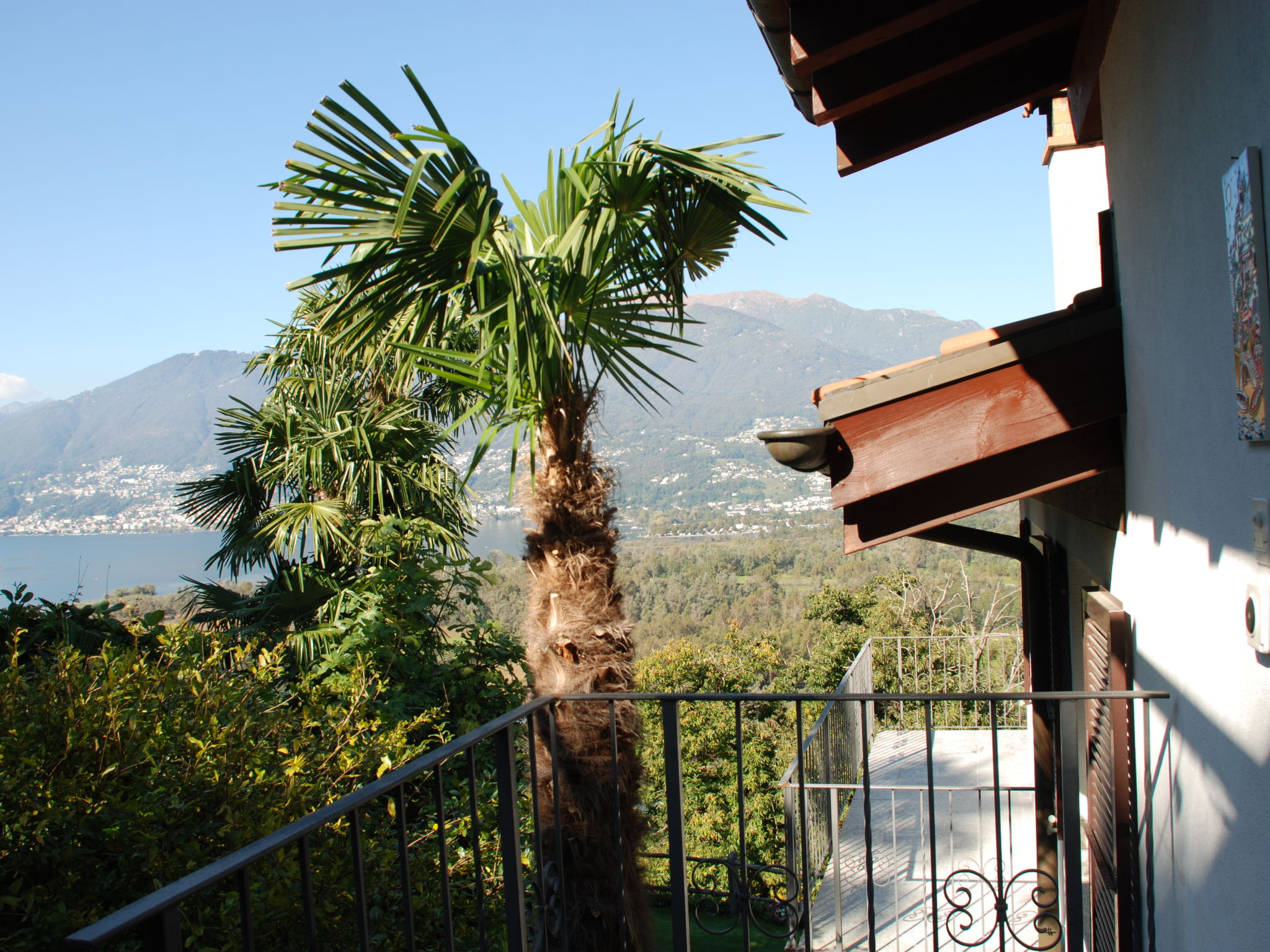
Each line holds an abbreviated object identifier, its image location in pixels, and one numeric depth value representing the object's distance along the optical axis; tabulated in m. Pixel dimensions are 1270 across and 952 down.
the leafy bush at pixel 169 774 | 2.76
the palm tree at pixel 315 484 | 8.17
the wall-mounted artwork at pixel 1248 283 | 1.31
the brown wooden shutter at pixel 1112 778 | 2.42
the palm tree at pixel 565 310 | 3.57
